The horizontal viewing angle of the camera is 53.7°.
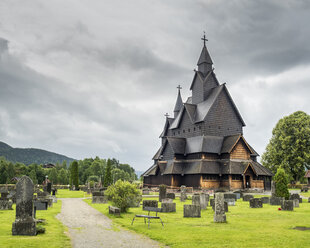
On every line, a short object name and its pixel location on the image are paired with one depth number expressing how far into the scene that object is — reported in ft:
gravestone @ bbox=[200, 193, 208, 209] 77.20
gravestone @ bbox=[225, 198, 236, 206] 90.38
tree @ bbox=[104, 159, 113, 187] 174.52
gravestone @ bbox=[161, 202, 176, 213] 70.06
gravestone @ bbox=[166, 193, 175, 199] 114.05
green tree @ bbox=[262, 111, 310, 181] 191.52
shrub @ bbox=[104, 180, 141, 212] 66.64
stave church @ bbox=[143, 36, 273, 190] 165.37
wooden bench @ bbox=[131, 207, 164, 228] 55.05
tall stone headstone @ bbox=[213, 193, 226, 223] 54.08
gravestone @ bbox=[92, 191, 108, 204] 96.12
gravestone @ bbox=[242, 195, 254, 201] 108.27
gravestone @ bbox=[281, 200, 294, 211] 73.46
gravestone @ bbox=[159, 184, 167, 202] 100.72
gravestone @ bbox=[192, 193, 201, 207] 71.19
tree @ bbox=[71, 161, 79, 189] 217.56
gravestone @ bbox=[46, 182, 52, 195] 130.68
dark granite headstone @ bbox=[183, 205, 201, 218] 61.21
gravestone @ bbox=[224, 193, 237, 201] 106.11
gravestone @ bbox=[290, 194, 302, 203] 96.07
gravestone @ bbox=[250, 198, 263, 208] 81.51
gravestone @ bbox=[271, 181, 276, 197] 104.83
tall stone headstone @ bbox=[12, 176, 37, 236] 39.93
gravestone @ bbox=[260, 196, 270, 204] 94.22
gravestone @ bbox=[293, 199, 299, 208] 82.77
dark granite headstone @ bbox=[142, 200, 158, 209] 73.39
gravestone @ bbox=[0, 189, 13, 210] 74.30
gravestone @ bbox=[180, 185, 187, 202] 106.93
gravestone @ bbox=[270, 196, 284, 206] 88.21
